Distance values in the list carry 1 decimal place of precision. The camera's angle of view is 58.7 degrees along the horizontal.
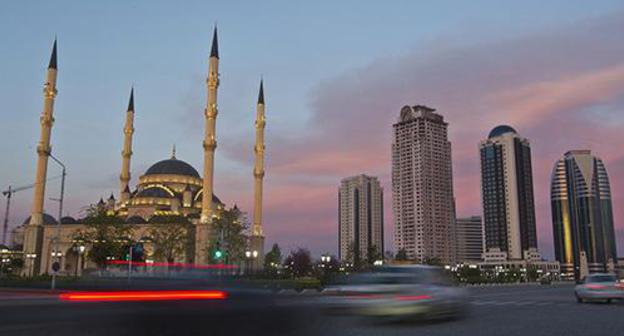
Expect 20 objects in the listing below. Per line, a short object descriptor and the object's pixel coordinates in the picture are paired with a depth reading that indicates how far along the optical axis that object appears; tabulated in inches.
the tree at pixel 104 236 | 2420.0
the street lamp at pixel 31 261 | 3110.2
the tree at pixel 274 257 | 4398.1
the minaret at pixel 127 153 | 3651.6
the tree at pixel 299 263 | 3514.5
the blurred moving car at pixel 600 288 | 878.0
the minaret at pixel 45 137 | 2970.0
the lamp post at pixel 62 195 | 1947.8
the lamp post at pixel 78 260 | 3253.0
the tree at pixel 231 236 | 2630.4
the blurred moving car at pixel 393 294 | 509.0
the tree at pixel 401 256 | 4758.9
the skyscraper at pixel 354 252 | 3991.1
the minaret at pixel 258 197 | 3245.6
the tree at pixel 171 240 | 2945.4
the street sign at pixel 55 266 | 1495.8
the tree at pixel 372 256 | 3678.4
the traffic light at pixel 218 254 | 1446.9
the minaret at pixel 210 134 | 2893.7
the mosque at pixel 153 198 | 2952.8
